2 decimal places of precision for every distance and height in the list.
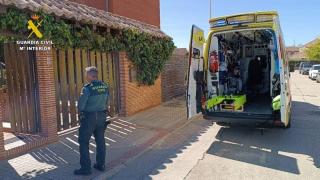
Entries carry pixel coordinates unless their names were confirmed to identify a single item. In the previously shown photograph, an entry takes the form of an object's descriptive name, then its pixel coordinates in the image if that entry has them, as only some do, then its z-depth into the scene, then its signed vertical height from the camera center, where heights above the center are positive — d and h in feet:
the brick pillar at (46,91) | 16.30 -1.23
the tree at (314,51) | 122.42 +9.56
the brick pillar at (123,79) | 23.86 -0.67
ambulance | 16.01 -0.29
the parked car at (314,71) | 70.71 -0.54
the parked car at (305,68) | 98.57 +0.68
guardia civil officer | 11.95 -1.96
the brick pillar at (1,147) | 13.81 -4.29
